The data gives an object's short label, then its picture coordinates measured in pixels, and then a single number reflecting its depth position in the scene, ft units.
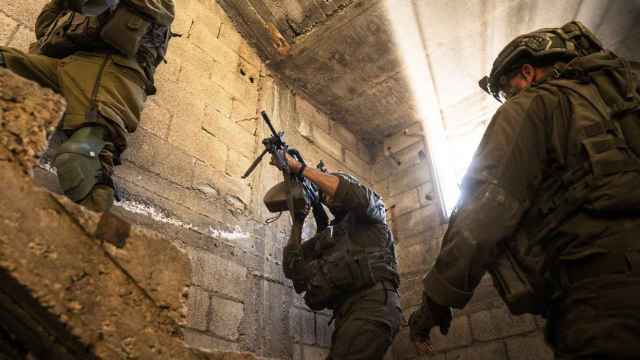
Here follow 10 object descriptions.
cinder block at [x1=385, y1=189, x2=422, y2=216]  12.97
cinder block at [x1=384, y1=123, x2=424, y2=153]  14.32
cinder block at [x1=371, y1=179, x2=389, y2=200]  13.87
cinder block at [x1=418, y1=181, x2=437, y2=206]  12.59
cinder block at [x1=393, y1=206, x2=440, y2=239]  12.12
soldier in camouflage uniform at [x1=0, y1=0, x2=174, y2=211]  4.97
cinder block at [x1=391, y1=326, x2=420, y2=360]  10.35
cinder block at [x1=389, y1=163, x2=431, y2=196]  13.28
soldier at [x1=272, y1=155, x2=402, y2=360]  6.82
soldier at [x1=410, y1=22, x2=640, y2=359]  3.23
